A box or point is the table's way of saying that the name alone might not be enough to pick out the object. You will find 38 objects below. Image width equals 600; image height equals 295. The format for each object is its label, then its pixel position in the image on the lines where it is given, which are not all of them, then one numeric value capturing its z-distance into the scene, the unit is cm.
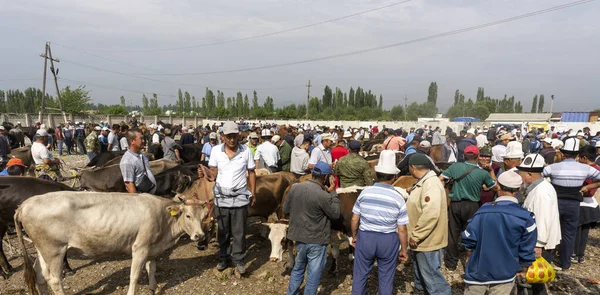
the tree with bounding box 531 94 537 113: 11444
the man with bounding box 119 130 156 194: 513
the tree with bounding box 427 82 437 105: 11281
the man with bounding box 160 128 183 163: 1054
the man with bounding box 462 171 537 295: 300
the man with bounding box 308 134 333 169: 757
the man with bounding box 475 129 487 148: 1457
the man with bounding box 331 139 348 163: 795
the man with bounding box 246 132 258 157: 939
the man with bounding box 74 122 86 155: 1945
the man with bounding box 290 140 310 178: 798
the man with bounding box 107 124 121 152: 1295
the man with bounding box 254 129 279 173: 861
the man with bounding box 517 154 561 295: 374
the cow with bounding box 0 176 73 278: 536
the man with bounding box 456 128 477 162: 1046
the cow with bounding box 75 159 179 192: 746
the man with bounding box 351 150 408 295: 358
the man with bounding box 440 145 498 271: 500
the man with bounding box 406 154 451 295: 382
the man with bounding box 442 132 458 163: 1017
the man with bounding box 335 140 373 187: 612
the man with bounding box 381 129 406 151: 1020
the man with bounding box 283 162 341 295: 402
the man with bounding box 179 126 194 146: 1368
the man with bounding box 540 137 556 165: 900
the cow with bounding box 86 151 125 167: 998
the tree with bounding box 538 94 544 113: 11494
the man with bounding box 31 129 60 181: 728
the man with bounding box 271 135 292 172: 952
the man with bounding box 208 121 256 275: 491
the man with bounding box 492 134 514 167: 898
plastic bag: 331
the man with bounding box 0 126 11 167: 1056
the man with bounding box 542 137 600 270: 488
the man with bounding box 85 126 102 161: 1289
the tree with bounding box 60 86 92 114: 4066
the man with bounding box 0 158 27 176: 678
